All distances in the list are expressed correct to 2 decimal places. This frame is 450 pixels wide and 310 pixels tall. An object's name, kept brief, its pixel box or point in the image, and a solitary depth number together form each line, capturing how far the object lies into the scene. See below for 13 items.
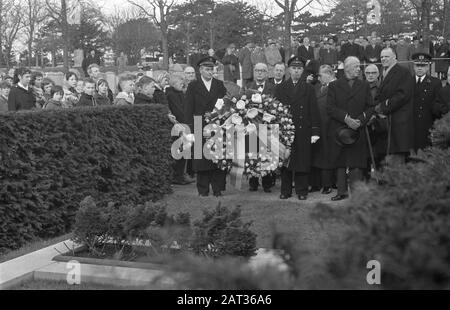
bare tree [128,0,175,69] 31.19
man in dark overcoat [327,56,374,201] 8.87
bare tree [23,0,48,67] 42.41
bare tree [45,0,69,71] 29.33
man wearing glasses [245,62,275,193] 10.28
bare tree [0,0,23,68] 43.18
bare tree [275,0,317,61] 20.53
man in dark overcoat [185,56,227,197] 10.00
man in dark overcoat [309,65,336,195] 9.77
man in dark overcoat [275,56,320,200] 9.51
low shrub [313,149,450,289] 2.35
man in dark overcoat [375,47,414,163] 8.98
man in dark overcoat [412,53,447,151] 9.40
